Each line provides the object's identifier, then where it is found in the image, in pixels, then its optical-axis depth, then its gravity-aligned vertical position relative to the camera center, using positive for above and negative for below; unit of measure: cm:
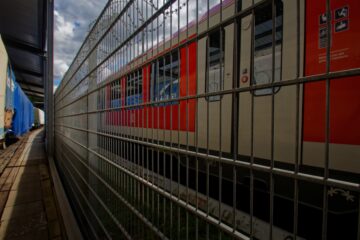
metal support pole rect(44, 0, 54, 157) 538 +86
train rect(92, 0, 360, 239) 126 +5
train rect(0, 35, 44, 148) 584 +35
